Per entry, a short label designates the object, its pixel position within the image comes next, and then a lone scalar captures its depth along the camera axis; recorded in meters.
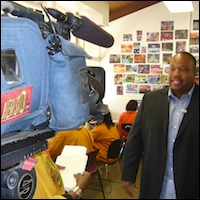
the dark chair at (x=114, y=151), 3.62
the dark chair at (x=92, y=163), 3.09
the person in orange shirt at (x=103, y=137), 3.74
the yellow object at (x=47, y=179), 0.76
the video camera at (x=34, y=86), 0.48
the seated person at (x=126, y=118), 4.58
